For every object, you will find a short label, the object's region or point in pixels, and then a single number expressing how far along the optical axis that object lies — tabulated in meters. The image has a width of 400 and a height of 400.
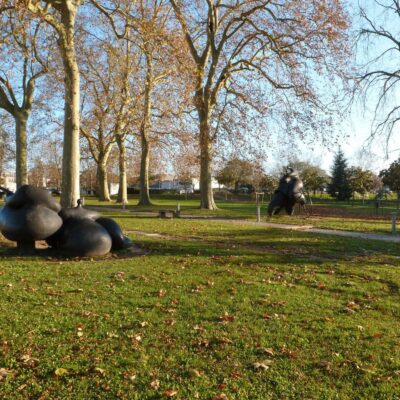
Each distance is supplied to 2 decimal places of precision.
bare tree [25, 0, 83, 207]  13.50
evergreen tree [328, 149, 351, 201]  61.12
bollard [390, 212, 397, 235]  16.91
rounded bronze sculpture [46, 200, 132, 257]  10.20
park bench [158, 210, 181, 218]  22.00
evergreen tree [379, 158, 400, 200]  52.16
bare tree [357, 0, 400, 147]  22.59
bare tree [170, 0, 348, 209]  22.56
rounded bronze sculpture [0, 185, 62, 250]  9.88
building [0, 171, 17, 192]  79.64
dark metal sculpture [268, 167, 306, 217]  23.55
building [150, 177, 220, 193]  113.53
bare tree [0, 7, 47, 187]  20.84
